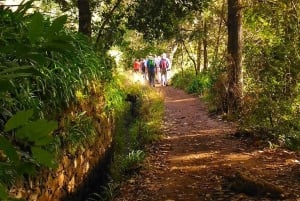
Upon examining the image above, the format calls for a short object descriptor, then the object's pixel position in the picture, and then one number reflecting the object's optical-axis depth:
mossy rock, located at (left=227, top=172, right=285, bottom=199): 5.02
